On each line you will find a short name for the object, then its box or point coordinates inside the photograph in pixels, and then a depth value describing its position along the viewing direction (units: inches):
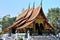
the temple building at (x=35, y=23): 1046.4
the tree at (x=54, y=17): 1884.8
